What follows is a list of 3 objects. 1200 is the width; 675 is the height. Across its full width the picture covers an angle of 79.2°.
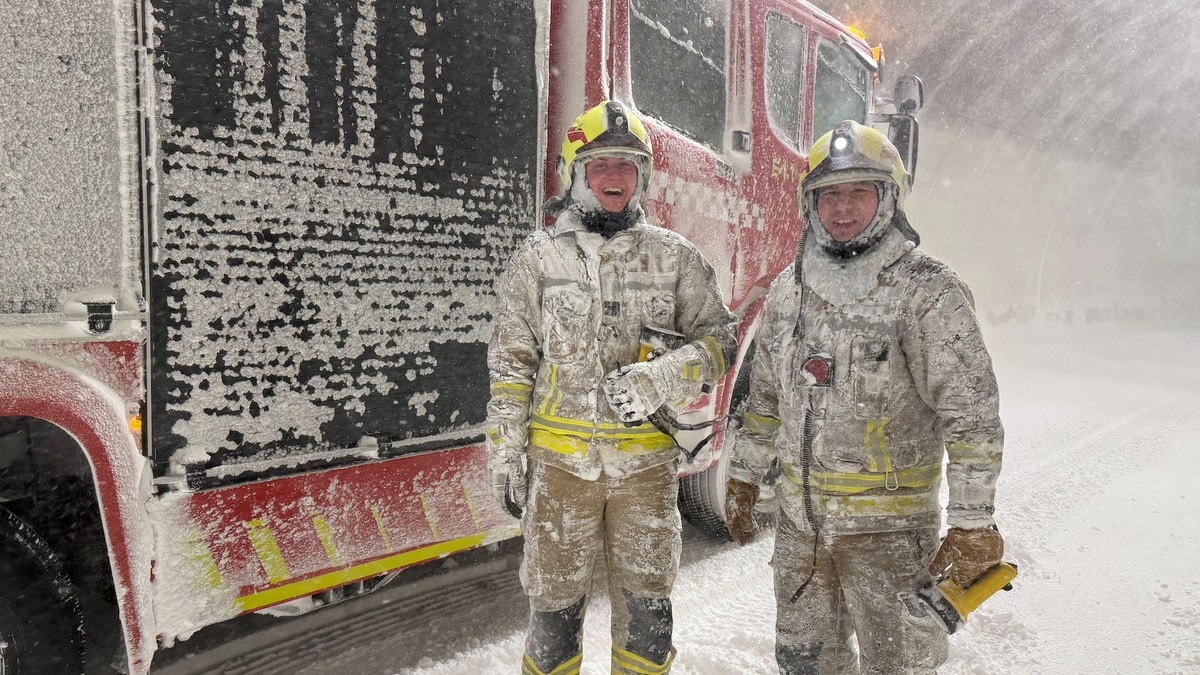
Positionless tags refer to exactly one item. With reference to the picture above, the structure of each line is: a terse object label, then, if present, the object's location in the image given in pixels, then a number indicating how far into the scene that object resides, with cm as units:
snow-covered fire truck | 154
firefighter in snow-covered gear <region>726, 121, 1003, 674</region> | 167
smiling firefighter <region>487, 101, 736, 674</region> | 193
